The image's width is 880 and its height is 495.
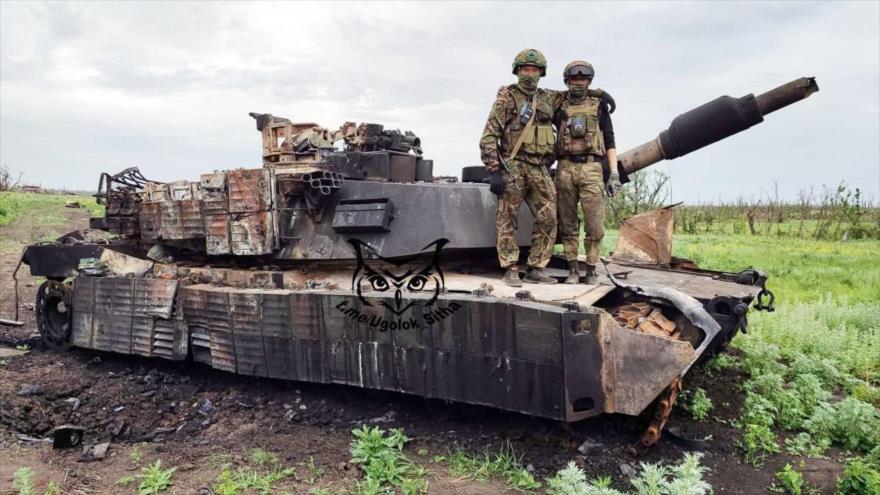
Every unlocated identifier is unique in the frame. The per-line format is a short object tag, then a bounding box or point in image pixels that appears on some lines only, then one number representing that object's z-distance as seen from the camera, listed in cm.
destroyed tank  482
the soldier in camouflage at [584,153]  575
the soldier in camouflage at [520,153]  570
